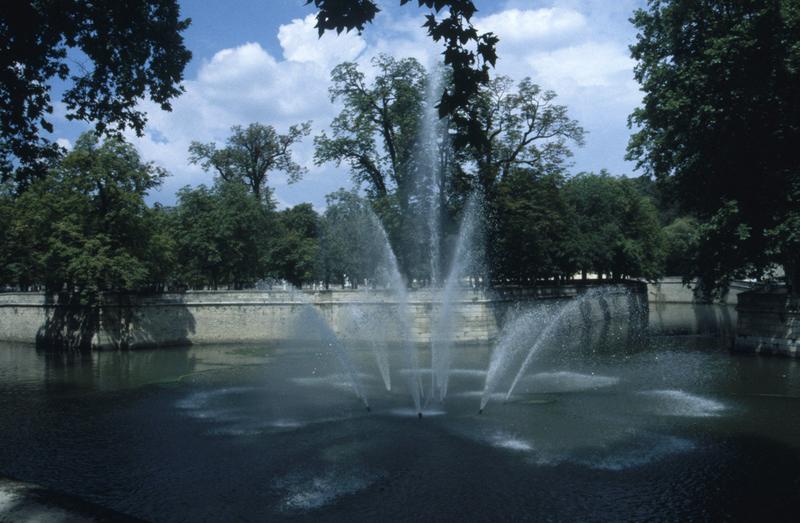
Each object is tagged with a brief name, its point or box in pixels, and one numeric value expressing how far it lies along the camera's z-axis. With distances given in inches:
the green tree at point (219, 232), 1980.8
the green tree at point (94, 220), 1444.4
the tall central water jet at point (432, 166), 1560.0
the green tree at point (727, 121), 1021.2
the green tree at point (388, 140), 1572.3
